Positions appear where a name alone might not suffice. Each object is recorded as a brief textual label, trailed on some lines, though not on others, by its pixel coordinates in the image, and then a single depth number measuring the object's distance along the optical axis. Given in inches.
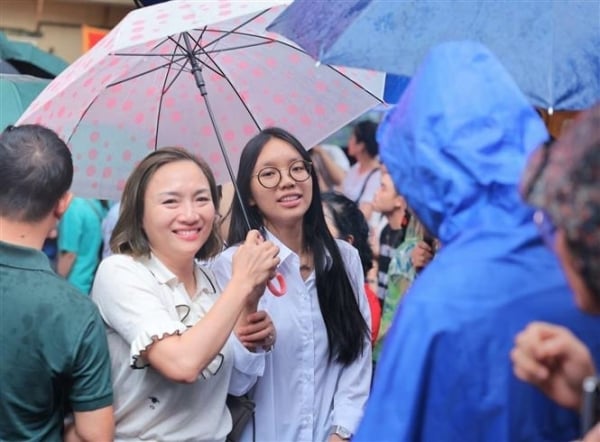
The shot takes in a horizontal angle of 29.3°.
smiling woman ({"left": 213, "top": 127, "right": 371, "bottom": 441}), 157.9
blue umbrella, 131.9
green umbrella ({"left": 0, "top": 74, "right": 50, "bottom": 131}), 183.7
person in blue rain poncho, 82.6
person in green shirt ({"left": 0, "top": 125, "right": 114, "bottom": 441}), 124.6
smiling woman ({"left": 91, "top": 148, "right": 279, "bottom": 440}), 133.0
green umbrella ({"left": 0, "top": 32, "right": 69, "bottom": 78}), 258.5
